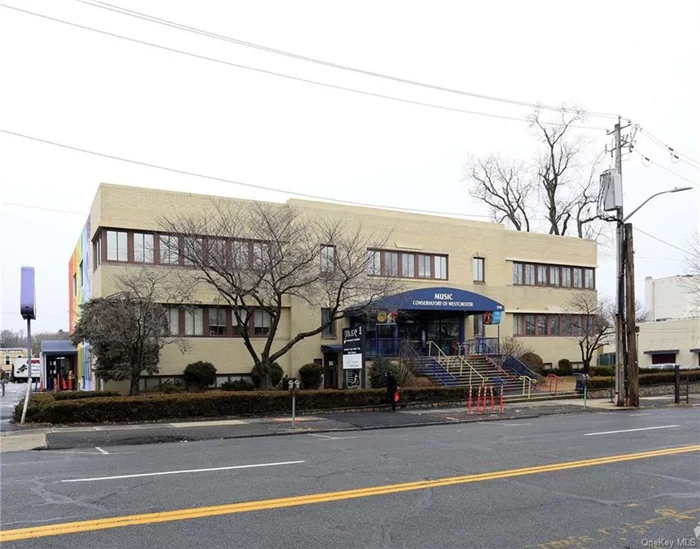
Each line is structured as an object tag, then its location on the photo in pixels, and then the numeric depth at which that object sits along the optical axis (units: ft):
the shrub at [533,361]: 124.06
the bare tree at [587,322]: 130.21
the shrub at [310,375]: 102.89
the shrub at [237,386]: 91.76
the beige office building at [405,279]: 94.07
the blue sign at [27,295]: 59.77
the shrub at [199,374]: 93.91
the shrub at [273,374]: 96.27
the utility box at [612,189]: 82.99
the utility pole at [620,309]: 83.25
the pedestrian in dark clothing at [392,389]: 76.59
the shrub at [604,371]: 130.41
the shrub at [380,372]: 95.81
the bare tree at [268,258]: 79.92
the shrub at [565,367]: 132.16
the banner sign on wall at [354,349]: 82.02
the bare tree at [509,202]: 195.00
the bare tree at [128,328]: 78.84
